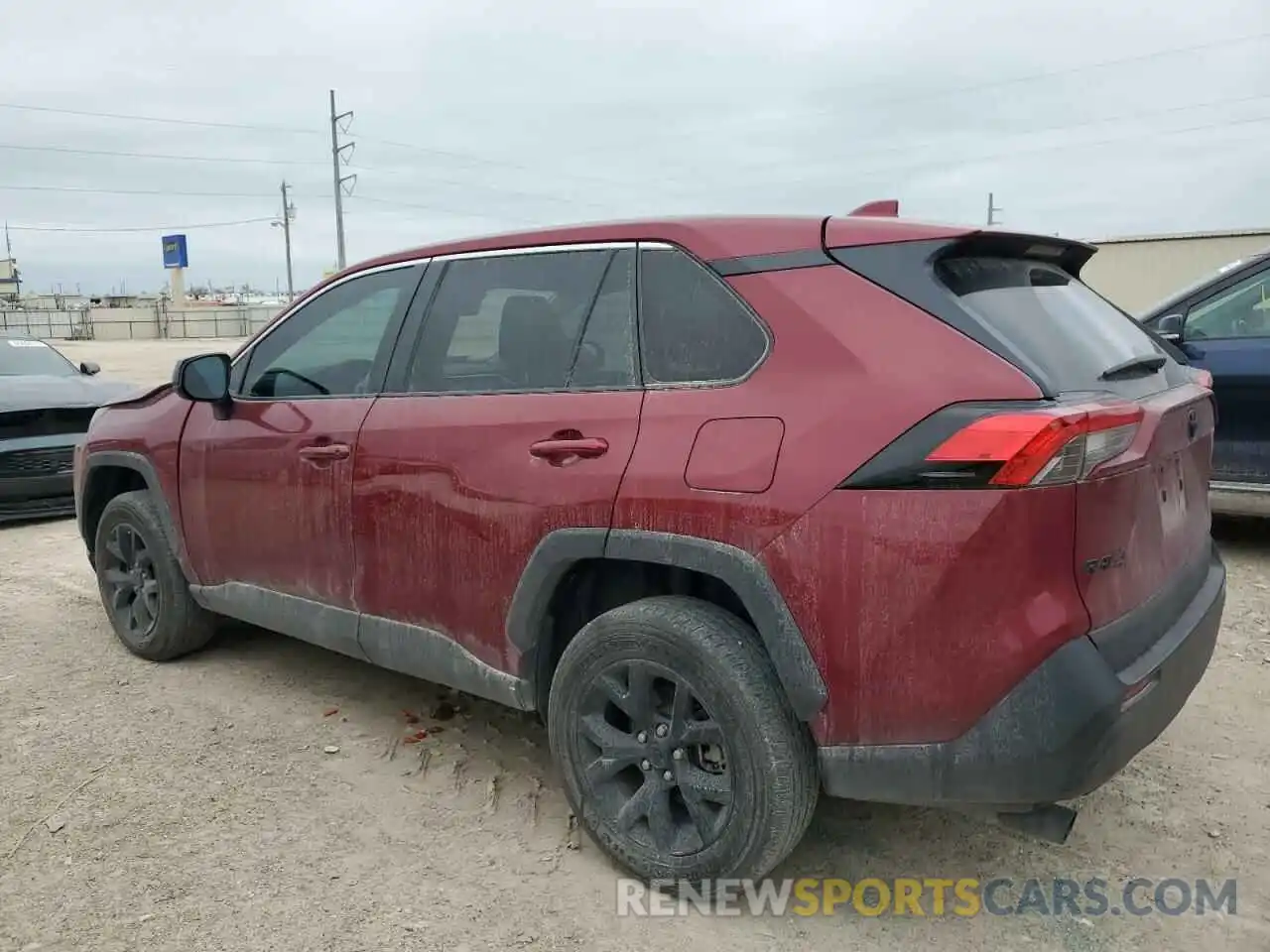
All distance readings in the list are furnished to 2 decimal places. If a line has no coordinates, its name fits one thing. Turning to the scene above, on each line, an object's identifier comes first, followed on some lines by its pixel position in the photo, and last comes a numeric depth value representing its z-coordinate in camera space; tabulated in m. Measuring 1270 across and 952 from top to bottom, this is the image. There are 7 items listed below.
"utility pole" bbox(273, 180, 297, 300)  67.56
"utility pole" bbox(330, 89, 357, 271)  45.12
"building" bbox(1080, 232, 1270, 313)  17.98
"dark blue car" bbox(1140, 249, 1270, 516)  5.41
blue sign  64.69
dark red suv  2.14
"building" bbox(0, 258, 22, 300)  83.69
